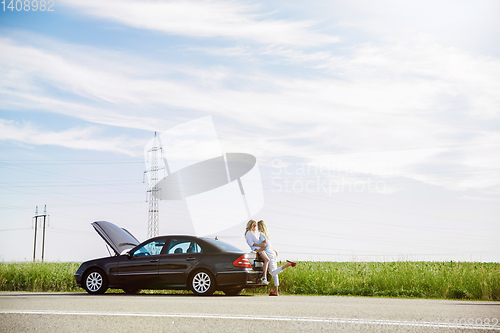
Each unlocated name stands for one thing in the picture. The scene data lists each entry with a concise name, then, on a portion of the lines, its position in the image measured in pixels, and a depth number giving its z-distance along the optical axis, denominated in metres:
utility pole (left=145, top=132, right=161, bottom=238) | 39.89
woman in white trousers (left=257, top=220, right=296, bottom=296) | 13.06
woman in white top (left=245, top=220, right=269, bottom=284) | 12.99
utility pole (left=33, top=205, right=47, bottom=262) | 59.71
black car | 12.36
